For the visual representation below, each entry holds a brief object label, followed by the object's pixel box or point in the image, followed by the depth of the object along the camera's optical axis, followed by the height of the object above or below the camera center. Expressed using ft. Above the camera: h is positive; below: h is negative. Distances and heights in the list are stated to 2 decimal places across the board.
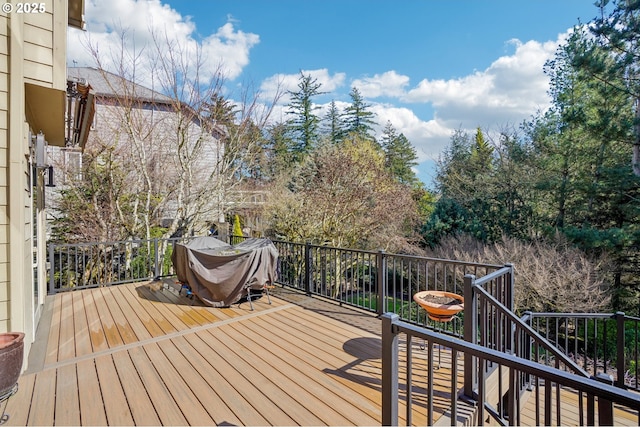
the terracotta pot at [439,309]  10.02 -3.06
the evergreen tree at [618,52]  26.32 +13.59
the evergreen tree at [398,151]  73.48 +14.53
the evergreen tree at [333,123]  77.13 +21.83
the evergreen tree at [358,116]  77.66 +23.55
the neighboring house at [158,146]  25.16 +5.75
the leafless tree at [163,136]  24.91 +6.65
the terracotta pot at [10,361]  7.27 -3.43
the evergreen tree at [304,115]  73.15 +22.58
